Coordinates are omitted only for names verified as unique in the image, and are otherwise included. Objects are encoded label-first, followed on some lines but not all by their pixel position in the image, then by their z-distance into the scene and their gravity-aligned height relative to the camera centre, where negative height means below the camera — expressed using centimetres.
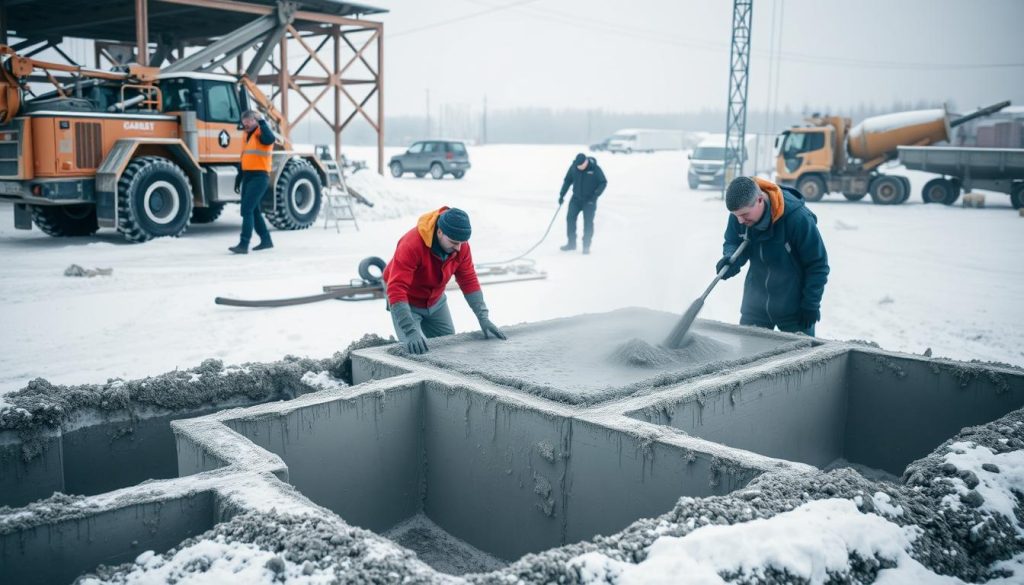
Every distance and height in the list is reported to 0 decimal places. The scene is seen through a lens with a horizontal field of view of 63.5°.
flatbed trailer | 2056 +39
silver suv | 3098 +26
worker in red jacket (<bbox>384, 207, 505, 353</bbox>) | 489 -70
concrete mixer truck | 2325 +88
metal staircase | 1595 -65
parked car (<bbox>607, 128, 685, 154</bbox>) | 5131 +218
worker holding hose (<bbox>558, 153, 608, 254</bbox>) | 1256 -24
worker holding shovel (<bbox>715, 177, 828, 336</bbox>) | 511 -49
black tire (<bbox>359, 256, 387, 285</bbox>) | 832 -112
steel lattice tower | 2670 +207
